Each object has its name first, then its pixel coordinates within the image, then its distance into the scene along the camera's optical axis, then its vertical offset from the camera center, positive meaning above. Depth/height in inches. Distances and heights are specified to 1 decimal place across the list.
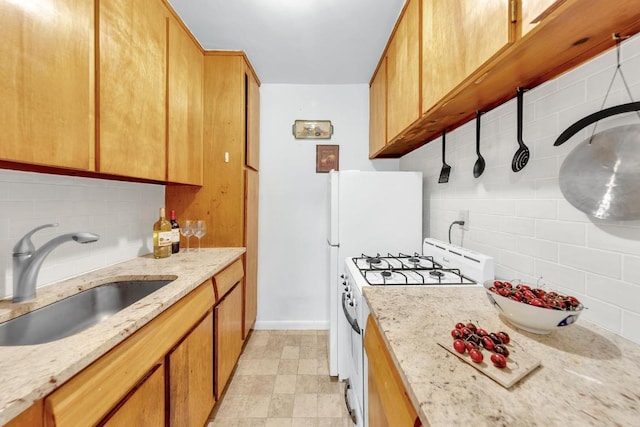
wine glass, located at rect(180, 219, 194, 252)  68.7 -5.6
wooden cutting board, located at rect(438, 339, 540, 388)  20.8 -14.0
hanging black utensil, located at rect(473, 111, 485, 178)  51.3 +11.1
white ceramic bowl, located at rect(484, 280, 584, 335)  25.7 -11.3
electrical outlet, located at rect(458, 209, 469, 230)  56.9 -1.1
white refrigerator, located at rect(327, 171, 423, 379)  68.8 -2.0
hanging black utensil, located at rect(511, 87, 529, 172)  40.9 +10.5
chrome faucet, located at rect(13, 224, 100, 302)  35.6 -7.9
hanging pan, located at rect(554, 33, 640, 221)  27.2 +5.2
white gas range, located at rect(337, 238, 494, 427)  45.1 -12.9
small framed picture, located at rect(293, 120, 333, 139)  95.5 +31.9
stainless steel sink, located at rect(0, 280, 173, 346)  33.6 -17.0
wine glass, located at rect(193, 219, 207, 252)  70.2 -5.4
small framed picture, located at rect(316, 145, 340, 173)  95.7 +20.8
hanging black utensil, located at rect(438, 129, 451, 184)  64.9 +11.2
